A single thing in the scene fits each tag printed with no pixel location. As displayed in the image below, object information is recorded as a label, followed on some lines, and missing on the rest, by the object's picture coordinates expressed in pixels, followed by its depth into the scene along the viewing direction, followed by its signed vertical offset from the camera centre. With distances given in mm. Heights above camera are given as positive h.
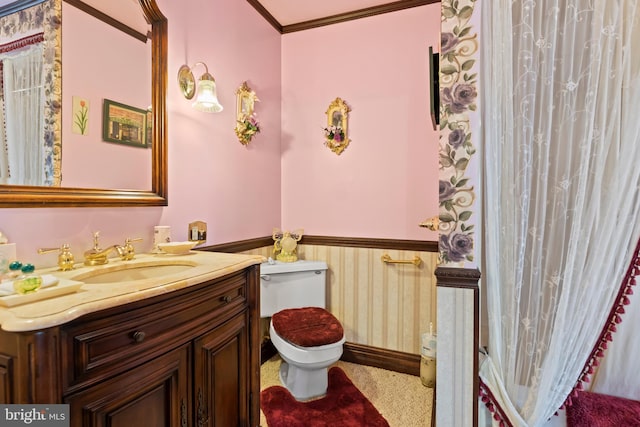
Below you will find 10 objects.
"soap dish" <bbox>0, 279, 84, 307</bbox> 784 -215
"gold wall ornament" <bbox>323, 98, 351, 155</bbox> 2498 +670
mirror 1146 +236
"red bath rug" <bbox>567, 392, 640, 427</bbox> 1127 -723
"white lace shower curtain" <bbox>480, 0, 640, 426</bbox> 1073 +94
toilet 1869 -710
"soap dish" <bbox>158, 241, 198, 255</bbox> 1508 -172
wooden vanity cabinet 732 -435
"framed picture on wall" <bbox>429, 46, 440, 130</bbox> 1367 +570
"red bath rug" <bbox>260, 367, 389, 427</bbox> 1770 -1167
